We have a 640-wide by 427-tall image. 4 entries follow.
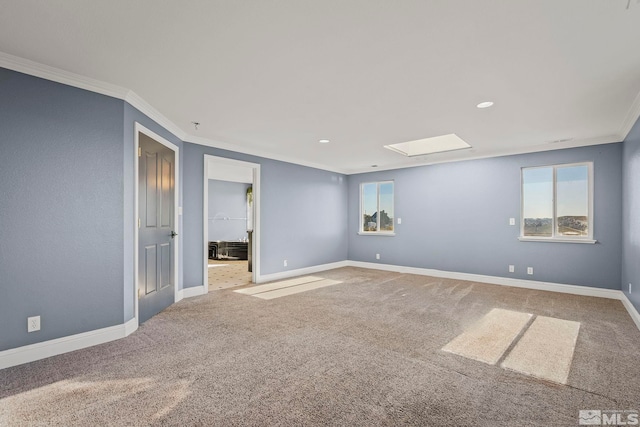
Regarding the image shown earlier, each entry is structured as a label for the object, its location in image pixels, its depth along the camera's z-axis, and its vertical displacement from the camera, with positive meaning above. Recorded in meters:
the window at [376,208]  7.37 +0.14
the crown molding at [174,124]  2.58 +1.17
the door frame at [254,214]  4.96 -0.01
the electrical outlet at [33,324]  2.58 -0.92
